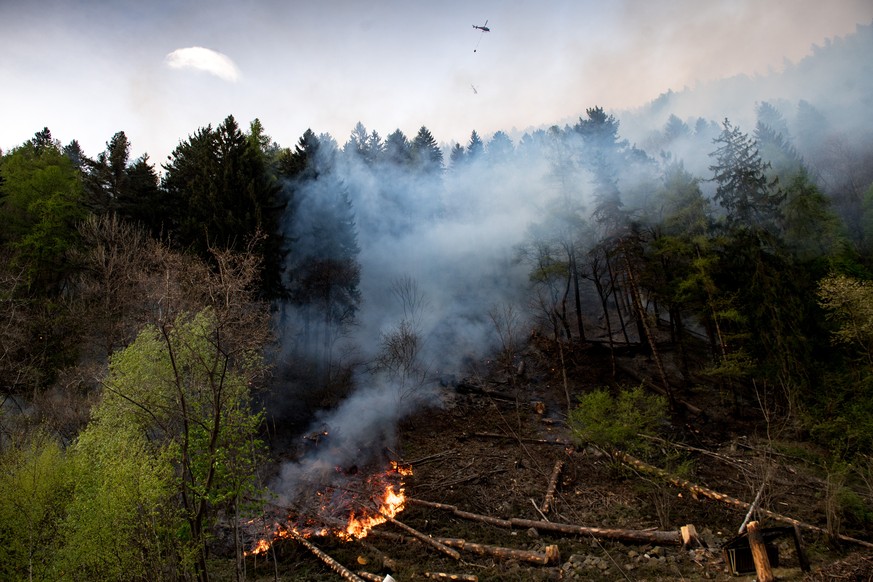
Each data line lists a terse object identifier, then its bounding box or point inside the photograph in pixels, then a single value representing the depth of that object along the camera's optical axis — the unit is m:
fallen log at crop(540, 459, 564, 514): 15.36
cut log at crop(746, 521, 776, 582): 8.44
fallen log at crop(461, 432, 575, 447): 20.42
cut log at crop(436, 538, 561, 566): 11.79
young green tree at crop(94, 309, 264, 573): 10.84
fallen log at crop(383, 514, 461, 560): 12.81
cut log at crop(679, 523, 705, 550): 11.68
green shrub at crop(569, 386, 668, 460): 16.09
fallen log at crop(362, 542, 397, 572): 12.39
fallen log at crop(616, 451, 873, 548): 12.77
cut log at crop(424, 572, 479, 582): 11.23
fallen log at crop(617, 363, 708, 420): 22.19
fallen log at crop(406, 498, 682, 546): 12.15
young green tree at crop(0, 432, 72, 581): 8.85
